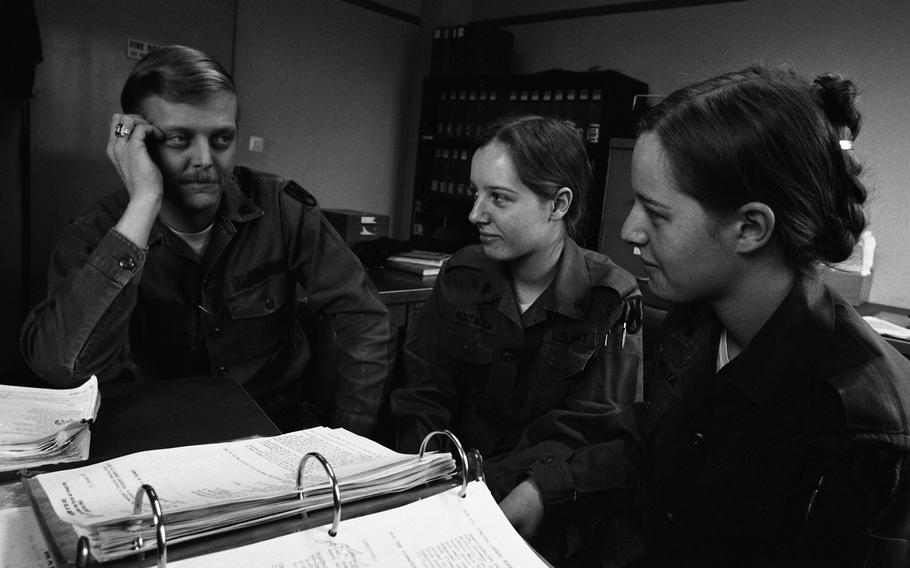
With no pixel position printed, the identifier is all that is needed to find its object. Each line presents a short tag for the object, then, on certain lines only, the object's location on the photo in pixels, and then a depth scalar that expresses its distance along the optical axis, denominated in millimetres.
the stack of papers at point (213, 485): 450
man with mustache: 1147
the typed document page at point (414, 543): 473
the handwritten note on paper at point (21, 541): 478
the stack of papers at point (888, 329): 2193
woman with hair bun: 705
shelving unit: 3463
